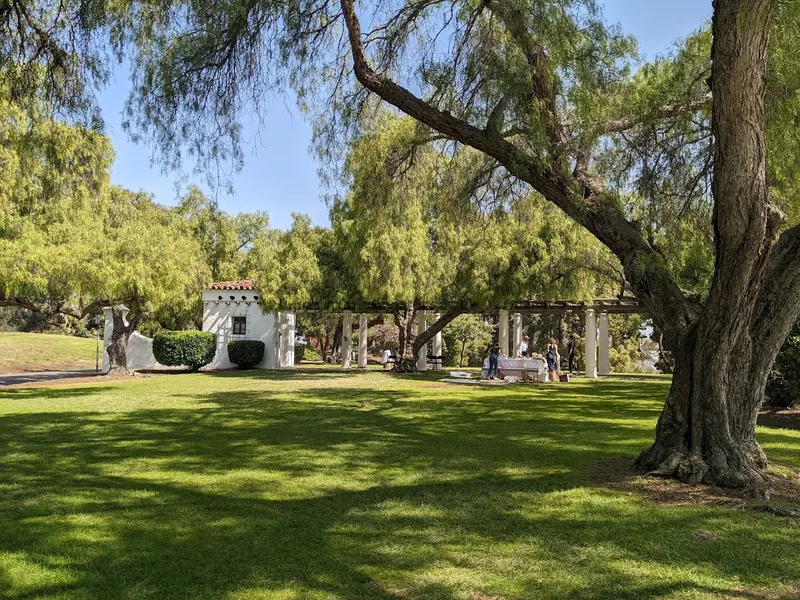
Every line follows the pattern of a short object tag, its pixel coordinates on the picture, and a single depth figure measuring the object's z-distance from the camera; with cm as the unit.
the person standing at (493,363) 2177
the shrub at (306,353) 4153
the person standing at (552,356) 2431
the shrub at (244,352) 2759
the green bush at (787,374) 1274
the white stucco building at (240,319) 2836
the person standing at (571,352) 3428
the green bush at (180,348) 2542
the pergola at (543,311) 2617
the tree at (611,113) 602
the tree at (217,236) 3606
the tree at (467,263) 2267
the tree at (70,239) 875
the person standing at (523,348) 2820
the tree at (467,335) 4022
